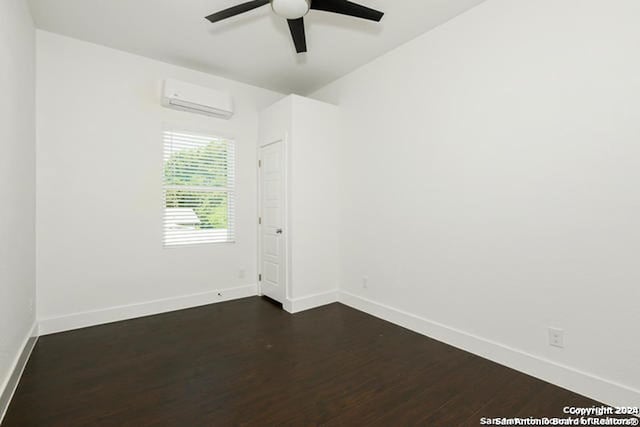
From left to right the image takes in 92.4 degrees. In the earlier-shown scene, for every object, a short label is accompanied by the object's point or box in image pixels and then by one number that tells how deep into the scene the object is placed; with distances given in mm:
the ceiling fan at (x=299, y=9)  2246
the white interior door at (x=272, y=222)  3855
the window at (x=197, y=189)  3693
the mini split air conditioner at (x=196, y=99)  3445
